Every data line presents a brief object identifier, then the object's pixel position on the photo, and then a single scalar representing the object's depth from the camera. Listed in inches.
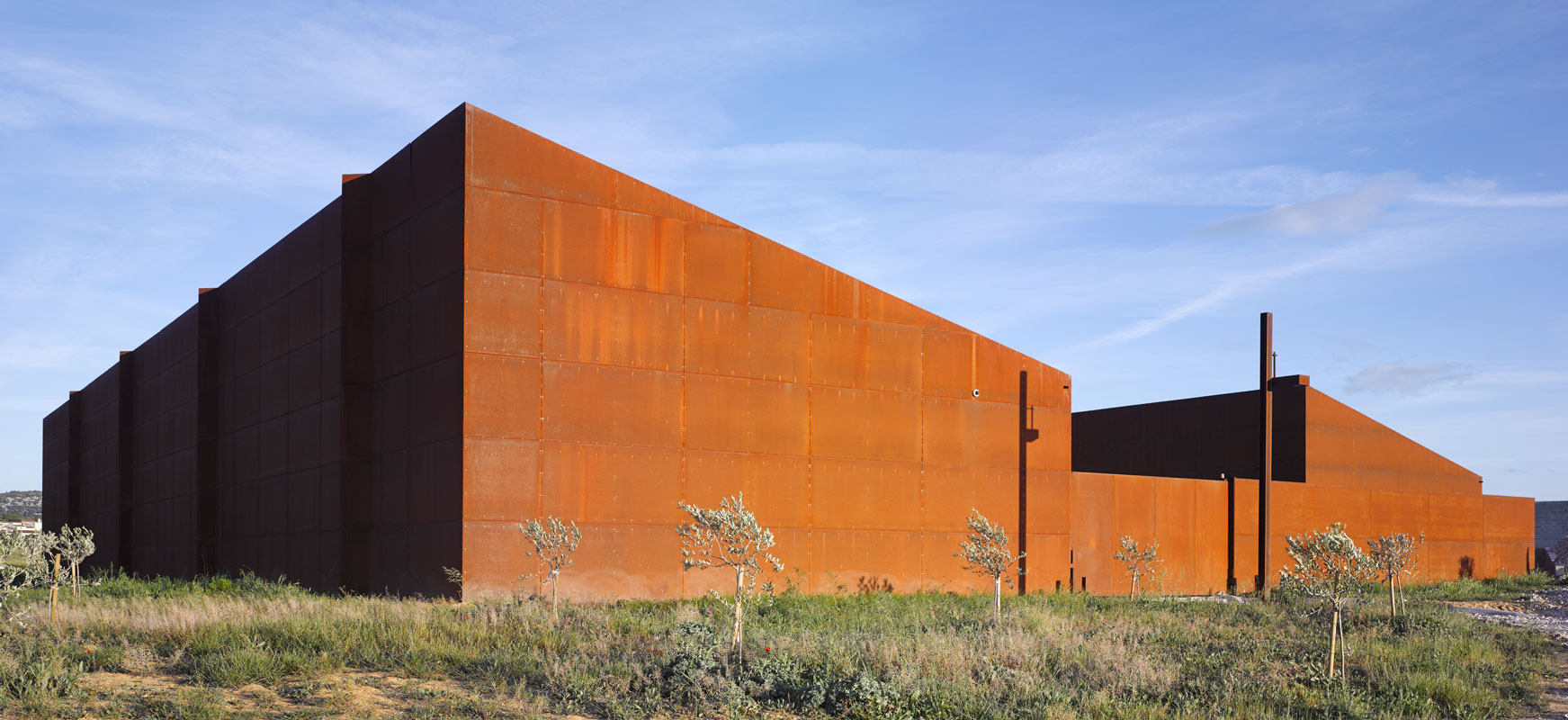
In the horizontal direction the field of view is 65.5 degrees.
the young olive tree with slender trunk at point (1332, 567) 687.8
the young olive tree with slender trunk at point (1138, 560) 1282.0
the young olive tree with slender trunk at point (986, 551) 965.2
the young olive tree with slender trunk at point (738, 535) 629.0
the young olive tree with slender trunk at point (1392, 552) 1006.3
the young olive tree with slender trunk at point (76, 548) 935.7
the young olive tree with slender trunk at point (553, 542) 861.2
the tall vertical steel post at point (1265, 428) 1343.5
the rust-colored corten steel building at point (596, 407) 972.6
